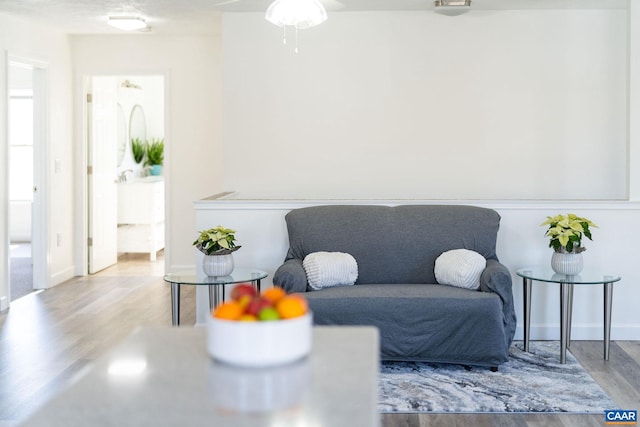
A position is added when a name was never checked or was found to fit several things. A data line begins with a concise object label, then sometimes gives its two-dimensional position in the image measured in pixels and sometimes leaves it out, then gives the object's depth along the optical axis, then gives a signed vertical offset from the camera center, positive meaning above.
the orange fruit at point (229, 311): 1.81 -0.36
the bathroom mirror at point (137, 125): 9.66 +0.39
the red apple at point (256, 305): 1.81 -0.34
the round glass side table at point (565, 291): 4.41 -0.75
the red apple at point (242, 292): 1.90 -0.33
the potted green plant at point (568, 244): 4.50 -0.48
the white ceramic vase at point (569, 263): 4.51 -0.58
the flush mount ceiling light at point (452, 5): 5.75 +1.14
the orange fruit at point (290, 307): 1.80 -0.35
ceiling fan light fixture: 5.05 +0.95
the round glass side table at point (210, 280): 4.36 -0.69
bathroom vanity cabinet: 8.69 -0.61
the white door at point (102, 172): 7.58 -0.16
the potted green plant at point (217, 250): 4.51 -0.53
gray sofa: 4.21 -0.72
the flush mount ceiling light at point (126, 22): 6.30 +1.08
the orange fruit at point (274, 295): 1.86 -0.33
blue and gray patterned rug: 3.70 -1.15
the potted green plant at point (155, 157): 9.83 -0.01
